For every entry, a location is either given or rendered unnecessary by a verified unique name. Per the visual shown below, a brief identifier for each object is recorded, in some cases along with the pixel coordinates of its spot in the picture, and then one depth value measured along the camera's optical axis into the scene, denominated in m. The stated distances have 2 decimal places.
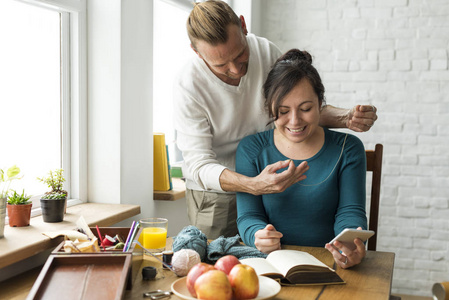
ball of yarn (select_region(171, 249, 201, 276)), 1.37
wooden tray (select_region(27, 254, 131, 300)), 1.13
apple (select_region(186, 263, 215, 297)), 1.15
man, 1.74
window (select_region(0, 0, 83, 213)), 1.82
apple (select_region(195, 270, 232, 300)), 1.09
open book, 1.33
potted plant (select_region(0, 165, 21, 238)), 1.56
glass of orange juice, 1.55
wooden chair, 2.10
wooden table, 1.27
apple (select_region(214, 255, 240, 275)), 1.20
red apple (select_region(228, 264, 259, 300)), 1.11
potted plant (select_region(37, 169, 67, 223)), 1.76
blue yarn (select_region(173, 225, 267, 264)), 1.46
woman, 1.79
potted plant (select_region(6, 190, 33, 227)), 1.67
